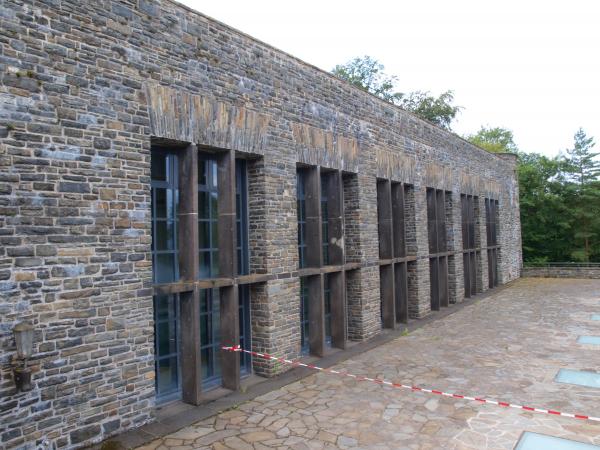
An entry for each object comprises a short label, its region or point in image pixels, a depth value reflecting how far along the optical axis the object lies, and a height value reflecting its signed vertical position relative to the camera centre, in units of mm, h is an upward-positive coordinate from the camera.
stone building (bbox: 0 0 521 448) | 4898 +484
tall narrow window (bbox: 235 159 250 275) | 8086 +454
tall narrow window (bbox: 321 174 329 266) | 10180 +351
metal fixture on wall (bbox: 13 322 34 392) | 4582 -1051
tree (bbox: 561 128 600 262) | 28094 +2133
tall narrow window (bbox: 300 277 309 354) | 9294 -1592
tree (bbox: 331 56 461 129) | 34206 +10315
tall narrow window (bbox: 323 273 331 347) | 10125 -1513
